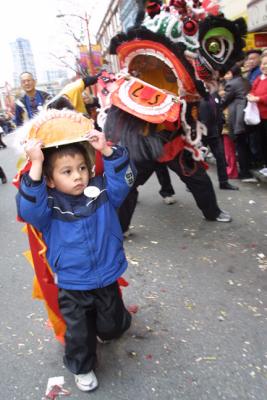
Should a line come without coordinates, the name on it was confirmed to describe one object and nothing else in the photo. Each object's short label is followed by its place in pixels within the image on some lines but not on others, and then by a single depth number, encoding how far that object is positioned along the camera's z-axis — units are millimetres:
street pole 20841
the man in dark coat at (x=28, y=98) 6344
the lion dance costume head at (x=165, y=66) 3387
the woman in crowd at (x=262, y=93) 4961
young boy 2033
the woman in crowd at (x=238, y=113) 5547
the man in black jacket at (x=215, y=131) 5234
